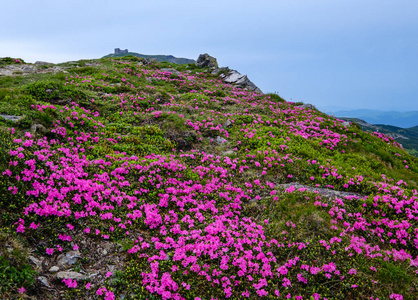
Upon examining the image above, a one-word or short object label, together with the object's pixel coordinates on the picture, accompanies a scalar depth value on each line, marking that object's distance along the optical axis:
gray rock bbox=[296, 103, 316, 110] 27.30
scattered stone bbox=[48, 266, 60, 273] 5.57
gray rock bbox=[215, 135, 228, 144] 15.16
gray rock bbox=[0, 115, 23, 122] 9.55
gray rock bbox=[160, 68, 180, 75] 36.21
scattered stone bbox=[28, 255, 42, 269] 5.49
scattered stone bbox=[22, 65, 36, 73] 25.98
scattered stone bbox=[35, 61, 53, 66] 30.77
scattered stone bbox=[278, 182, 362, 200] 10.34
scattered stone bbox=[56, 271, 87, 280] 5.46
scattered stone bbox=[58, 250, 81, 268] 5.84
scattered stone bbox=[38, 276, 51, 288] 5.15
